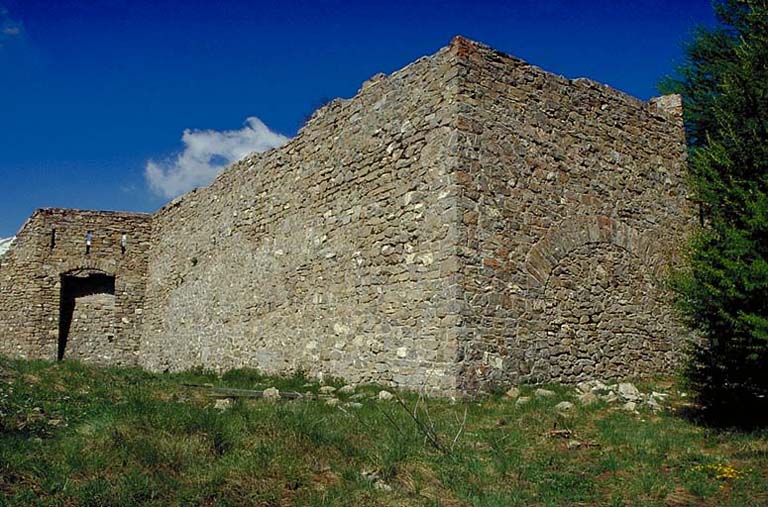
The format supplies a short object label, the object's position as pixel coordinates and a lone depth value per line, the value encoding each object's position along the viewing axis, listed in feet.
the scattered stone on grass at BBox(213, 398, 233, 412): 23.81
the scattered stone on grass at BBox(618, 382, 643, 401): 28.19
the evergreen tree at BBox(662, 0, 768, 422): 22.00
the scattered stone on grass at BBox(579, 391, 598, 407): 27.04
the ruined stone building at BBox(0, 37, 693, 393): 29.76
